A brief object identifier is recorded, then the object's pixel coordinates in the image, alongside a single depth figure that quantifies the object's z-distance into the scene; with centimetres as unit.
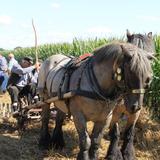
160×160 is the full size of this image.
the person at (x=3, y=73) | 1454
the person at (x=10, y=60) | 1397
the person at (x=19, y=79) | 818
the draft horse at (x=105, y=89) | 441
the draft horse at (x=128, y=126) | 573
